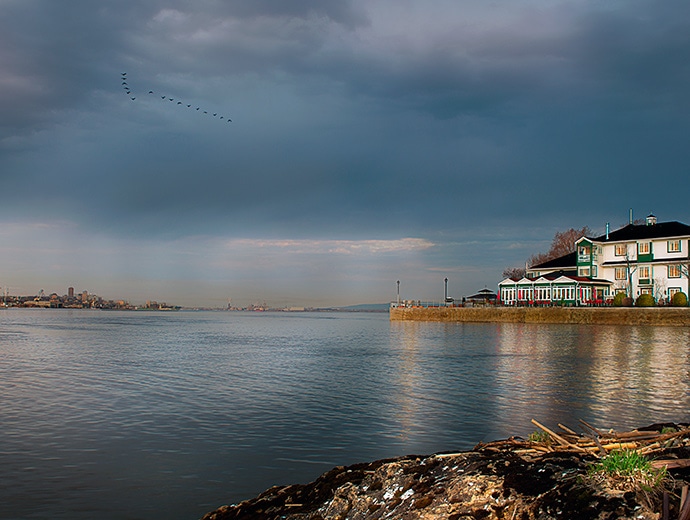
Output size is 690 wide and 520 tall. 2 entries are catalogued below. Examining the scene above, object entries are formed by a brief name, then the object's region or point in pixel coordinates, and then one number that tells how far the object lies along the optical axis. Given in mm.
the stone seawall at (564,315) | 61125
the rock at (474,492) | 4734
